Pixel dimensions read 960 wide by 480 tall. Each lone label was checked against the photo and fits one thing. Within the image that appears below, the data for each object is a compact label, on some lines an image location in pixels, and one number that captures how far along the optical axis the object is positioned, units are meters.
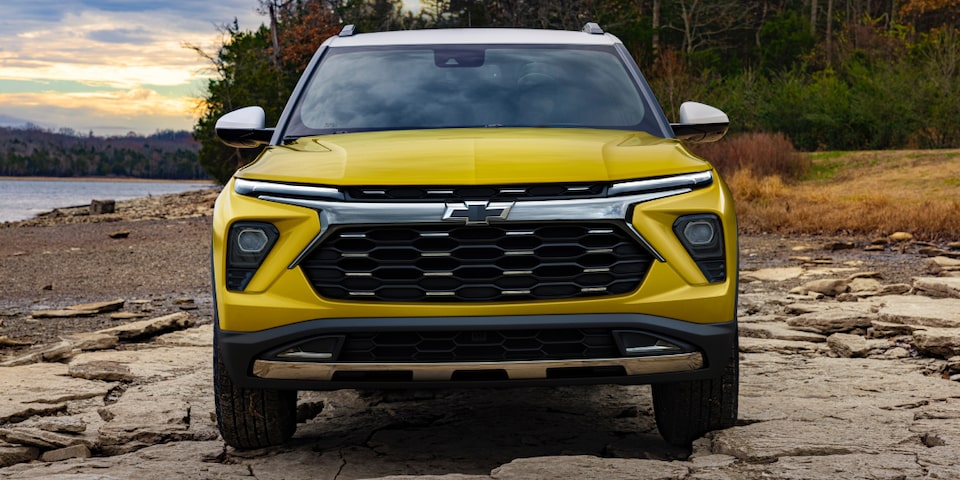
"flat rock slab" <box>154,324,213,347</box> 7.39
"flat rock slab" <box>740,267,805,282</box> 10.70
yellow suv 3.60
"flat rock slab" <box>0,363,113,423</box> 5.15
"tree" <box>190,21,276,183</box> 39.31
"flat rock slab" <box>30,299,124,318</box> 9.10
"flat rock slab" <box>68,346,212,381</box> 6.06
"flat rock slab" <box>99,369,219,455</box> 4.63
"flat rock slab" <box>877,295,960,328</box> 7.13
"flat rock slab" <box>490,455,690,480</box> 3.67
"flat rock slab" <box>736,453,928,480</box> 3.66
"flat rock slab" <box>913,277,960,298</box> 8.38
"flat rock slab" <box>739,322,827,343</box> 7.07
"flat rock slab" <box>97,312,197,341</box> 7.57
